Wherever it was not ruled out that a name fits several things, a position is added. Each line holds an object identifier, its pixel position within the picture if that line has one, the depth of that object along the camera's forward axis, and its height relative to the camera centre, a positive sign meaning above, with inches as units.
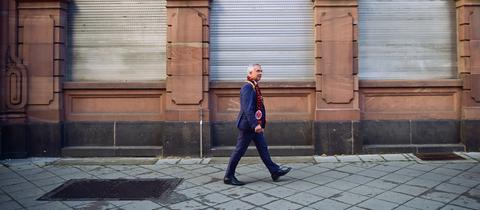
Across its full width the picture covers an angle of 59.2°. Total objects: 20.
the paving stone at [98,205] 215.2 -51.0
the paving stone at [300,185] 242.7 -46.7
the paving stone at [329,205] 207.2 -49.3
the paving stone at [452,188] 231.5 -46.3
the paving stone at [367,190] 230.1 -47.2
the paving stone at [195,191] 234.1 -48.3
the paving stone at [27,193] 236.1 -49.5
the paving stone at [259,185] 244.6 -47.1
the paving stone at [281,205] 207.9 -49.5
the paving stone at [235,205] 209.6 -49.9
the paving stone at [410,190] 230.5 -46.8
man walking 245.6 -11.2
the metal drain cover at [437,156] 322.7 -39.4
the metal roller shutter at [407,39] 362.3 +57.6
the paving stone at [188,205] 210.8 -50.1
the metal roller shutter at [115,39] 362.6 +57.9
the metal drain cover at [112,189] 233.6 -48.9
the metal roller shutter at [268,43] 358.6 +53.6
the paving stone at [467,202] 206.5 -48.2
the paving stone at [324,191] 229.8 -47.5
